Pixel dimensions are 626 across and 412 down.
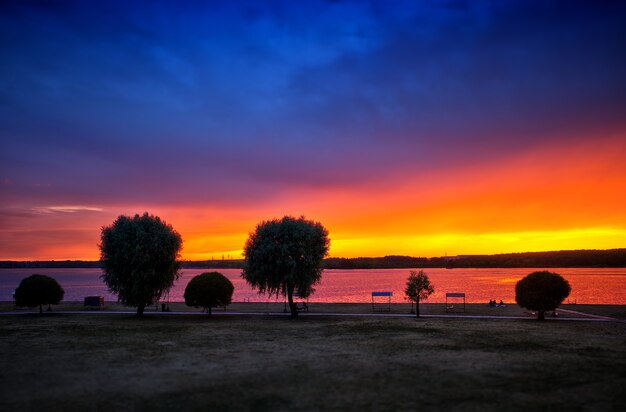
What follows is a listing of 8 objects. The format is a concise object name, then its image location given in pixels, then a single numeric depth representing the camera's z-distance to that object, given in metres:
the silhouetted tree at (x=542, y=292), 44.88
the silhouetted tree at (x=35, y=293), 52.97
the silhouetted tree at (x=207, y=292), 50.91
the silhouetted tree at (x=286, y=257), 50.81
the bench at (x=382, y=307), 56.59
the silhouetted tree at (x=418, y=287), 50.75
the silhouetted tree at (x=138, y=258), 50.34
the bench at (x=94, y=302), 60.53
